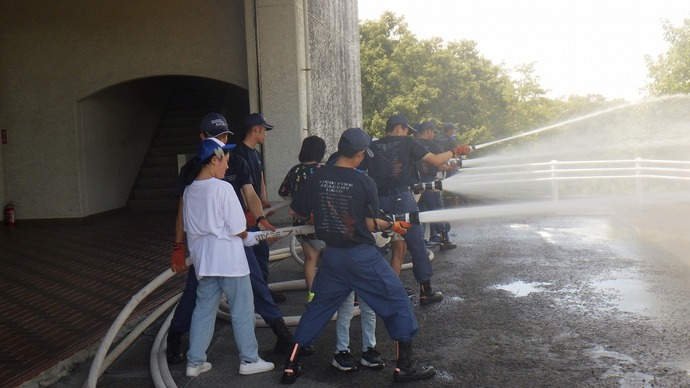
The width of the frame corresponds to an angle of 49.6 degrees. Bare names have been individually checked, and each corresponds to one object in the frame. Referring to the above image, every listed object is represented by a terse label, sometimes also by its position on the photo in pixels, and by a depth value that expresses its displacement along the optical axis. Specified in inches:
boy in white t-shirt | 211.9
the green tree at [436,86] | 1755.7
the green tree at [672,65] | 1306.6
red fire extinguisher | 598.5
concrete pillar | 539.2
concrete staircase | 698.3
